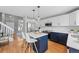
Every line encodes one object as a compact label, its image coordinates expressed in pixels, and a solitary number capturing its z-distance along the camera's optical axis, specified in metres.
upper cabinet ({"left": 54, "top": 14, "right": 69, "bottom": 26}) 1.53
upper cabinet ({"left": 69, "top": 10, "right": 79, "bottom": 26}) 1.47
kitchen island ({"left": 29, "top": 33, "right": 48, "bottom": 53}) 1.62
